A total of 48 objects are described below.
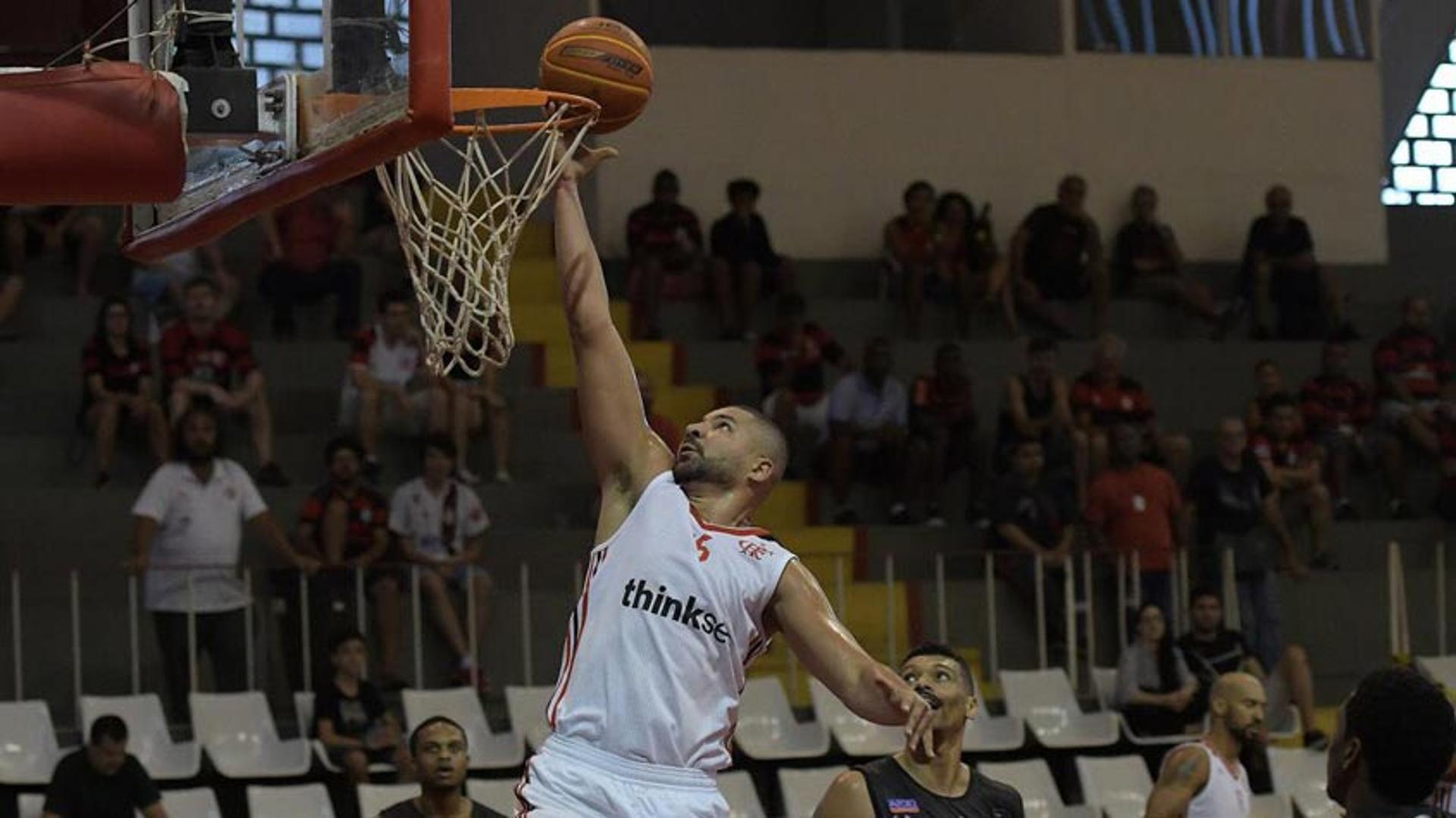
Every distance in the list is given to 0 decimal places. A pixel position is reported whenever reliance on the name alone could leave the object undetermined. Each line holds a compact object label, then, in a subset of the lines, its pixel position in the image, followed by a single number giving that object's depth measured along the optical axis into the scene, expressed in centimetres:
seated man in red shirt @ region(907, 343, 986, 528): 1560
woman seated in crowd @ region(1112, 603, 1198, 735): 1330
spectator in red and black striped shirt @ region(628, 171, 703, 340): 1659
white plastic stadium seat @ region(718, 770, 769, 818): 1189
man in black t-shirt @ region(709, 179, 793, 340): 1678
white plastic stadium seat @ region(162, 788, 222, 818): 1139
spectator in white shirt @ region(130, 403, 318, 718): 1277
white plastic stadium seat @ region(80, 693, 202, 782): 1196
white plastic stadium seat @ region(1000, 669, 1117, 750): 1324
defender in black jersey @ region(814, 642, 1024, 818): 818
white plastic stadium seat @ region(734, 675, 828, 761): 1280
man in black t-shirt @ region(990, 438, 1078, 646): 1445
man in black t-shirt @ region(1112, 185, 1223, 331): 1795
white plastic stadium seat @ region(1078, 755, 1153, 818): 1251
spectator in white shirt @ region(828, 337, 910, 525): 1559
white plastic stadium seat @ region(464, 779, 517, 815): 1145
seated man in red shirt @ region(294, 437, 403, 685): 1306
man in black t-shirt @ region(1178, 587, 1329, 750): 1337
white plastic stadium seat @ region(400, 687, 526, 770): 1229
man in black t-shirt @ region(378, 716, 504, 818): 980
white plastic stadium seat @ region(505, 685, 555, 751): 1242
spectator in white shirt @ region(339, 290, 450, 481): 1449
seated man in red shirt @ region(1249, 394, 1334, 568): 1560
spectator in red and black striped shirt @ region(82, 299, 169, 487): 1398
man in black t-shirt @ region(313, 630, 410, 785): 1205
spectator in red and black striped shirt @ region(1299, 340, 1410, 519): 1641
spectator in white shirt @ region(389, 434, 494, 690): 1327
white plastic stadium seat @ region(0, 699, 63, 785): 1168
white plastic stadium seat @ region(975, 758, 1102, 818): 1230
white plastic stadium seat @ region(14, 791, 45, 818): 1120
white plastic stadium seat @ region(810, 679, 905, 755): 1283
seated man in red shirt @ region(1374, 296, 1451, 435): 1681
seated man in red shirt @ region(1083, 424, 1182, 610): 1449
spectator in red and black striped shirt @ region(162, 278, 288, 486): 1416
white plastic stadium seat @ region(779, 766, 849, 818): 1196
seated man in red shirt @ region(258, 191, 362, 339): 1556
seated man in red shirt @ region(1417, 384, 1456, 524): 1622
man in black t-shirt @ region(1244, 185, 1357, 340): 1780
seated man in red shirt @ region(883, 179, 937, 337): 1722
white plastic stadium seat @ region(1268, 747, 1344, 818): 1291
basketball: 681
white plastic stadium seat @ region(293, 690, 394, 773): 1231
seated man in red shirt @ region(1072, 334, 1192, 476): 1562
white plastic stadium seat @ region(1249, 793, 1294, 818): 1251
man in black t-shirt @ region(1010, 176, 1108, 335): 1752
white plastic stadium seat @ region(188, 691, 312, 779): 1202
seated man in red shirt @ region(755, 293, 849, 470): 1576
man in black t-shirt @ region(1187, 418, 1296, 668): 1444
